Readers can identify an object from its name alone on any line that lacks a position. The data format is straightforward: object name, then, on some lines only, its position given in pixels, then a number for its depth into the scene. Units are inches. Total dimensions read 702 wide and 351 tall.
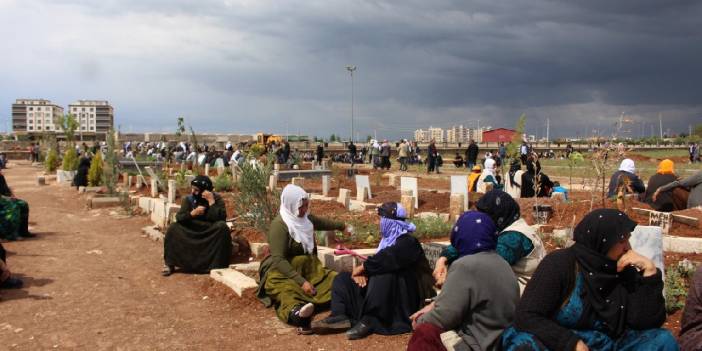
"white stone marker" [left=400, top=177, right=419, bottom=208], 467.7
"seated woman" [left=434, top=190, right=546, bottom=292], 156.7
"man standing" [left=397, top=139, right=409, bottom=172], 1058.1
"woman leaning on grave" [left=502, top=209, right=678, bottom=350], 126.2
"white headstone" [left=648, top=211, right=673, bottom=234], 320.8
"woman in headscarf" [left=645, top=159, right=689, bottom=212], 365.7
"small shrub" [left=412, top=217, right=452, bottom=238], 336.6
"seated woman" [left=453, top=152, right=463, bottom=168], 1202.6
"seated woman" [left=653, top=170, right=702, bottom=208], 351.3
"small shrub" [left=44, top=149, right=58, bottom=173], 1087.0
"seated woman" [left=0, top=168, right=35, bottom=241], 394.0
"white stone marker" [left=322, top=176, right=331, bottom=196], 574.9
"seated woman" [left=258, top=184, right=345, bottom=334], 223.6
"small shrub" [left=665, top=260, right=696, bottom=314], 200.2
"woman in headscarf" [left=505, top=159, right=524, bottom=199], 478.8
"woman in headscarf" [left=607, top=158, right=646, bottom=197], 414.4
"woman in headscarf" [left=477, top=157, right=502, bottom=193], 504.2
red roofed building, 2476.7
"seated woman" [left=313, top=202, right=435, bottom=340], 200.8
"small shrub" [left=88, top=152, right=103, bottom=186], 725.3
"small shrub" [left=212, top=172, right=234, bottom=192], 629.0
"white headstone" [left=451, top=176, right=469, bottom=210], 425.7
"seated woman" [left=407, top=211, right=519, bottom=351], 143.6
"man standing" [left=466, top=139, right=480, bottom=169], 1061.1
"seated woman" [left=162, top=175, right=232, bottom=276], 301.6
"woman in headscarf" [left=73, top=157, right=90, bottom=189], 750.5
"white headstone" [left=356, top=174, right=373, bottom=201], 512.1
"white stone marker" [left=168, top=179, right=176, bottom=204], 496.1
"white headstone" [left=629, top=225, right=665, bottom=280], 186.2
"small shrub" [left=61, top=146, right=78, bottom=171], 882.1
